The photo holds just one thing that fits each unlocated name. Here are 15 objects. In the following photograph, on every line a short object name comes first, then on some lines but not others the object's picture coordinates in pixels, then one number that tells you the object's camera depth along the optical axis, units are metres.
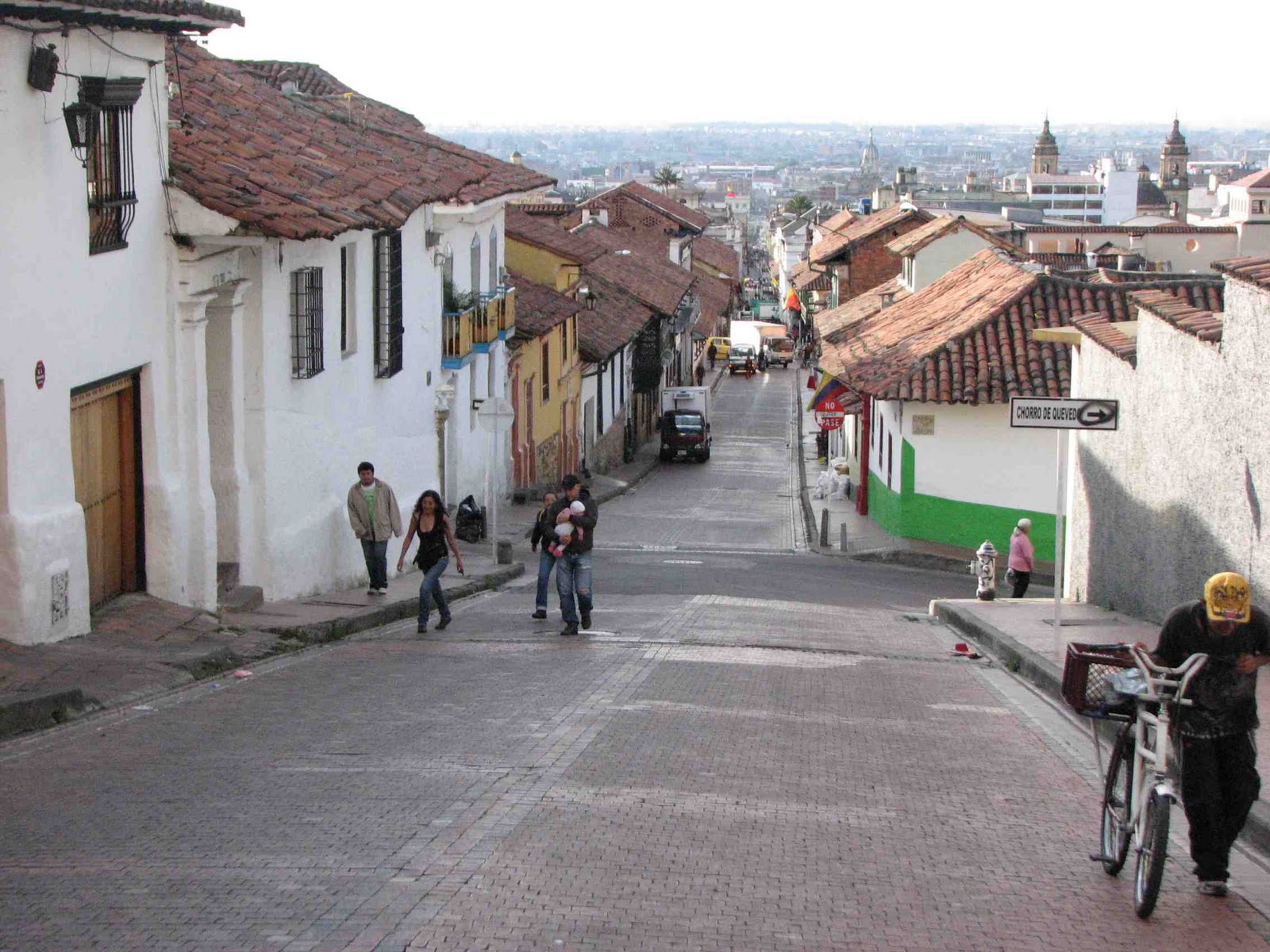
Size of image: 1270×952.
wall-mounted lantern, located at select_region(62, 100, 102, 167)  11.88
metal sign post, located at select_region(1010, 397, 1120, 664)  13.80
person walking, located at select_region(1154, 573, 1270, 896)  7.11
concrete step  15.38
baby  15.63
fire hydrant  21.36
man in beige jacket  17.17
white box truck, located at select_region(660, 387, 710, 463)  52.88
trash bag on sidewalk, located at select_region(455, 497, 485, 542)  27.33
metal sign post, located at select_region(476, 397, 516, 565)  22.29
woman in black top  15.65
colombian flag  37.03
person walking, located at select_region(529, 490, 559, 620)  16.11
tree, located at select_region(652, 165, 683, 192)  162.25
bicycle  6.81
